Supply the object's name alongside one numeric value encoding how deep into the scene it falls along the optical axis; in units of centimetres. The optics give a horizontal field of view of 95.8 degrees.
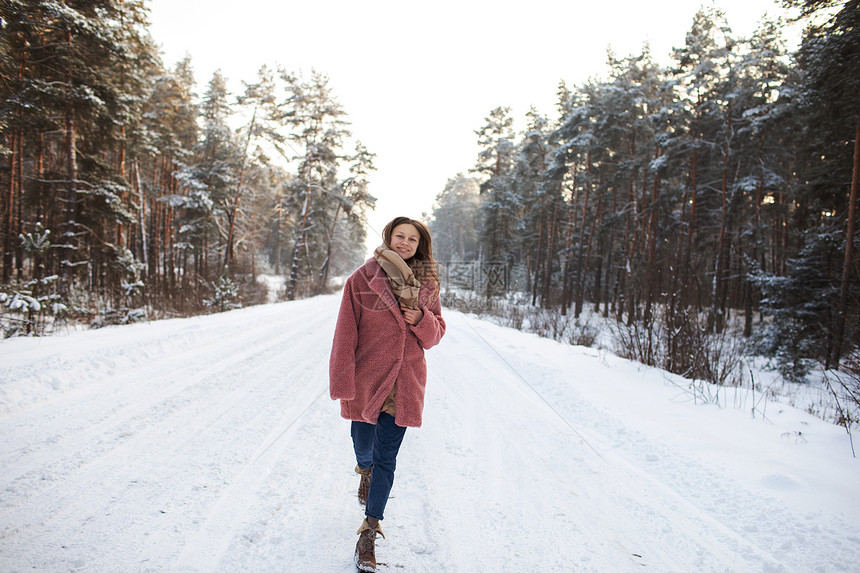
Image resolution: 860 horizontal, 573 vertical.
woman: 230
